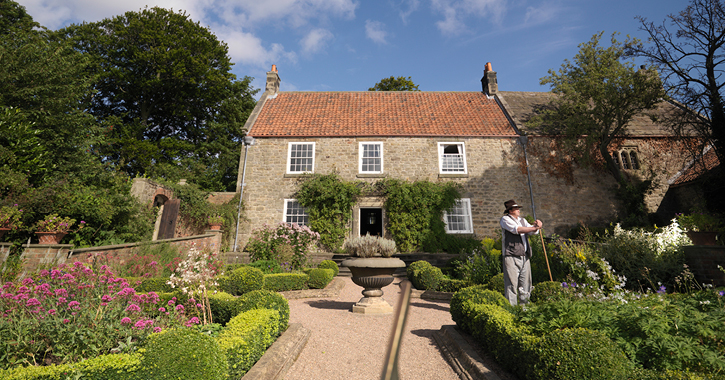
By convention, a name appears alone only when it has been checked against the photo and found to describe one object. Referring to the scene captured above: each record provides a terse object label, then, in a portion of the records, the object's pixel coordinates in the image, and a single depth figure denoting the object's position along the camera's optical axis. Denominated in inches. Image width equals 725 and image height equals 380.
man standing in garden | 209.3
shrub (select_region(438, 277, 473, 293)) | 317.1
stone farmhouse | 545.0
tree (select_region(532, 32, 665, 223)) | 490.3
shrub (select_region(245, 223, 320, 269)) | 398.9
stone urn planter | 253.6
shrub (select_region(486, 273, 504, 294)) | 265.8
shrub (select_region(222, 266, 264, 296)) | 289.7
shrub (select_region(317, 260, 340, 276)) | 412.5
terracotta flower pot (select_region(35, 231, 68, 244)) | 292.2
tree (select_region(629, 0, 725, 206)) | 396.2
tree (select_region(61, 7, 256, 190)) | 754.8
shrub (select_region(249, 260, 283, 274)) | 382.3
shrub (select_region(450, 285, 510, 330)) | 191.8
